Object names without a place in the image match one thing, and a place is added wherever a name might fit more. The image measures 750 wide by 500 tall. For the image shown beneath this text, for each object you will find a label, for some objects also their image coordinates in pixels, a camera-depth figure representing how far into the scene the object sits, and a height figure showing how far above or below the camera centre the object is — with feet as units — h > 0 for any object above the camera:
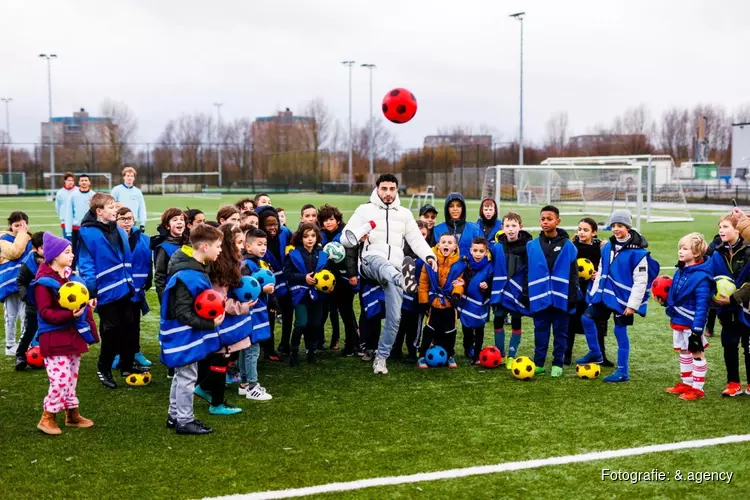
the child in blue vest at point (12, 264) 28.68 -2.76
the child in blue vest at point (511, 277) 27.02 -3.02
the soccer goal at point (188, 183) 214.28 +2.07
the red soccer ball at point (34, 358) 27.12 -5.87
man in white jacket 26.45 -2.00
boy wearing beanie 25.16 -2.90
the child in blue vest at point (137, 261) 26.13 -2.40
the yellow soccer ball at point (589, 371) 25.99 -6.04
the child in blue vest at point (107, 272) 24.48 -2.60
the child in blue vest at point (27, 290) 24.83 -3.39
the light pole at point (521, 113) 147.74 +15.43
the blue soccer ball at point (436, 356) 27.35 -5.86
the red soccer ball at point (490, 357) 27.32 -5.87
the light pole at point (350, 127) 218.59 +17.99
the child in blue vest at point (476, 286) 27.37 -3.36
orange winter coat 27.30 -3.08
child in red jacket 19.94 -3.71
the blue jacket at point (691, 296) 22.62 -3.12
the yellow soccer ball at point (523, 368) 25.54 -5.87
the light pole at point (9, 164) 221.01 +7.63
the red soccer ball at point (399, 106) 31.40 +3.44
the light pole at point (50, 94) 204.54 +25.73
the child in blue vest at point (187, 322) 19.53 -3.32
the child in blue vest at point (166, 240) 24.89 -1.69
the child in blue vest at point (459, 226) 30.01 -1.38
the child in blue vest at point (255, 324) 23.44 -4.06
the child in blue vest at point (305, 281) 27.50 -3.21
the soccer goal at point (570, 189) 102.10 +0.26
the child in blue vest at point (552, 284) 25.89 -3.13
